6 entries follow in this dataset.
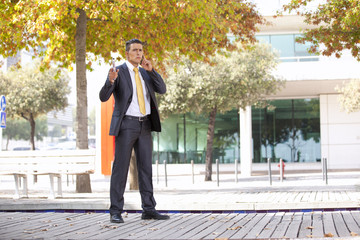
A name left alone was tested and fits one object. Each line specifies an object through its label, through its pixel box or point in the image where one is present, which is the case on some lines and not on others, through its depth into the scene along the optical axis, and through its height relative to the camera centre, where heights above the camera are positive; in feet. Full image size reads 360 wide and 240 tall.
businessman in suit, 19.06 +1.05
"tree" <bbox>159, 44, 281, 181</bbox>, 71.05 +8.80
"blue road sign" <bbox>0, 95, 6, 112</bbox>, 56.34 +5.15
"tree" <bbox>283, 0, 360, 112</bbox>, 37.93 +9.12
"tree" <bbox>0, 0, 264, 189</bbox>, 34.32 +9.16
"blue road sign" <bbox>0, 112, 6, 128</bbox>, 56.08 +3.29
